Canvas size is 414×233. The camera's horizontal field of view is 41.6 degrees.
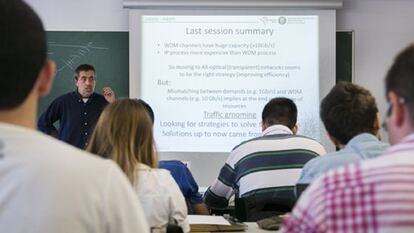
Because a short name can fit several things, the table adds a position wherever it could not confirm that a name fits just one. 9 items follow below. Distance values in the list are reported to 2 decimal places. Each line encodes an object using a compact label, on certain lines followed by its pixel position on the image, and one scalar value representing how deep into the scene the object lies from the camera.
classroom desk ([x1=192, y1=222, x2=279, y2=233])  2.27
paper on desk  2.29
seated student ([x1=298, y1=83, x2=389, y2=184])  1.92
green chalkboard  5.11
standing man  4.93
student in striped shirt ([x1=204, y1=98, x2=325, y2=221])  2.93
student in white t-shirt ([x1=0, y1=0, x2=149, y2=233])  0.90
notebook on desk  2.23
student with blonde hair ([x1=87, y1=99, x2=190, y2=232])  2.02
